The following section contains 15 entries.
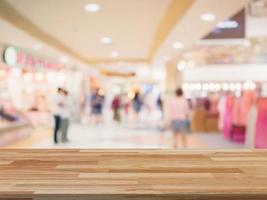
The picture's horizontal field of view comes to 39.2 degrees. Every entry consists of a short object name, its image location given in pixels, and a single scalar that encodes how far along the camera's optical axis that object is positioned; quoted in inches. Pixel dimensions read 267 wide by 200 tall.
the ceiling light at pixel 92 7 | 242.7
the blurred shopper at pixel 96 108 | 588.4
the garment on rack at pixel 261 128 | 247.3
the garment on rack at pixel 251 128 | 266.4
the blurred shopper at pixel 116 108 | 605.2
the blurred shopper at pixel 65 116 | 326.6
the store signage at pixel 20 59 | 353.4
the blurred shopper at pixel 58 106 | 321.7
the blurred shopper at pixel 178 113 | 268.8
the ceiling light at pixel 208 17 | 238.0
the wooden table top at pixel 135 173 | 63.3
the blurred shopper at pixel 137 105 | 631.8
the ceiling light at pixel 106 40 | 393.5
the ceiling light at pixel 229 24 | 293.9
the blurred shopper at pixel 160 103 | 596.5
